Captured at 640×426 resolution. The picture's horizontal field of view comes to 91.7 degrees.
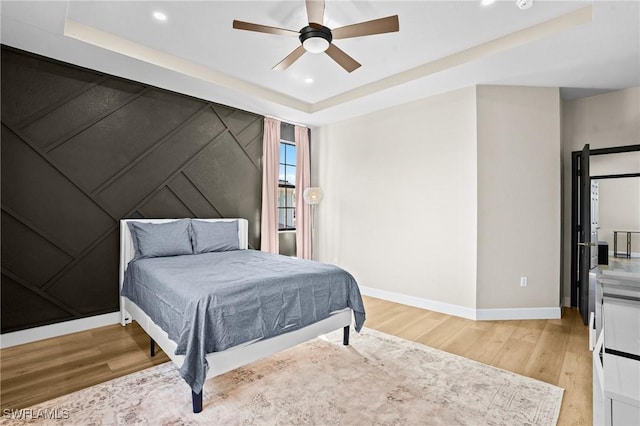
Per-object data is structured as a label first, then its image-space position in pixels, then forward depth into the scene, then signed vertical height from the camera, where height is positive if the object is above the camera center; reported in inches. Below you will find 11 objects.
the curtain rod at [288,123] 201.0 +63.1
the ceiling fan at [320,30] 87.9 +55.7
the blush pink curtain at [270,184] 196.9 +19.5
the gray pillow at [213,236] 151.3 -11.4
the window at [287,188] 217.2 +19.3
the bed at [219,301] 77.9 -26.0
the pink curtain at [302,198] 217.0 +12.0
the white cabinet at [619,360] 30.4 -16.2
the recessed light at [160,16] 102.9 +66.3
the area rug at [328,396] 75.0 -48.9
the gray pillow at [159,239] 133.8 -11.5
